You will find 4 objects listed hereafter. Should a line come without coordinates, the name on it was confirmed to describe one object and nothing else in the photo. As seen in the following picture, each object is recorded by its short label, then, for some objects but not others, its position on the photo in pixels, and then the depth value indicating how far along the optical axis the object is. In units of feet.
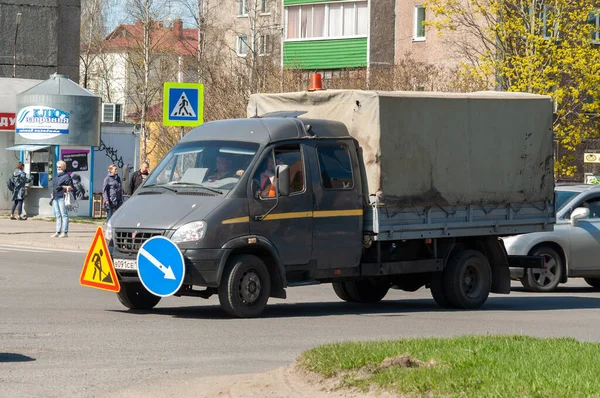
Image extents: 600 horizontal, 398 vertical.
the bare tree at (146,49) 226.79
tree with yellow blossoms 121.08
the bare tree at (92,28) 280.92
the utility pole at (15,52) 160.56
